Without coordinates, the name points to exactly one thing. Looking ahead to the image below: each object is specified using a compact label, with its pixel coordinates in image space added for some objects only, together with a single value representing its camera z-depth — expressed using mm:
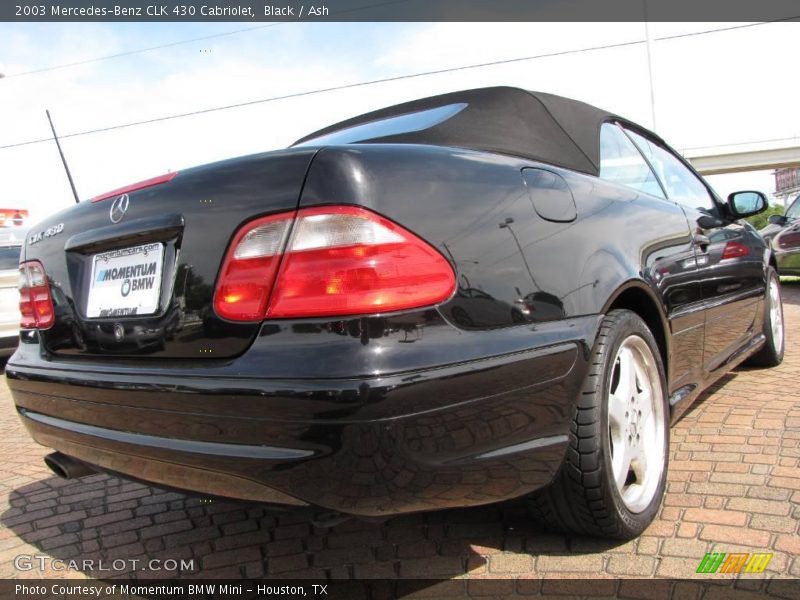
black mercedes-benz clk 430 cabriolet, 1398
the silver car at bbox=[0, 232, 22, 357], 7043
